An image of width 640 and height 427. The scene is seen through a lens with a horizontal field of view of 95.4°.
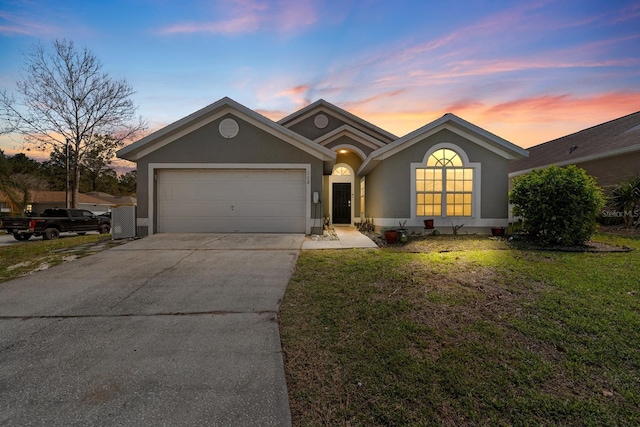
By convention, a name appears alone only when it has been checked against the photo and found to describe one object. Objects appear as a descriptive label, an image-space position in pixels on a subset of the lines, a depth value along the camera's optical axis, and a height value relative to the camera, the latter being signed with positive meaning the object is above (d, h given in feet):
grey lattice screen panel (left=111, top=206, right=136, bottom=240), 32.45 -1.63
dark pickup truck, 44.70 -2.75
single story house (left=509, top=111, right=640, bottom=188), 41.11 +9.98
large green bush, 25.91 +0.61
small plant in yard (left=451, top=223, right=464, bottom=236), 34.27 -1.97
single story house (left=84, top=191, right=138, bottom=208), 126.40 +3.80
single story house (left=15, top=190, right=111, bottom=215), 108.17 +2.20
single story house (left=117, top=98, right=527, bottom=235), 33.42 +4.02
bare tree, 62.90 +24.35
